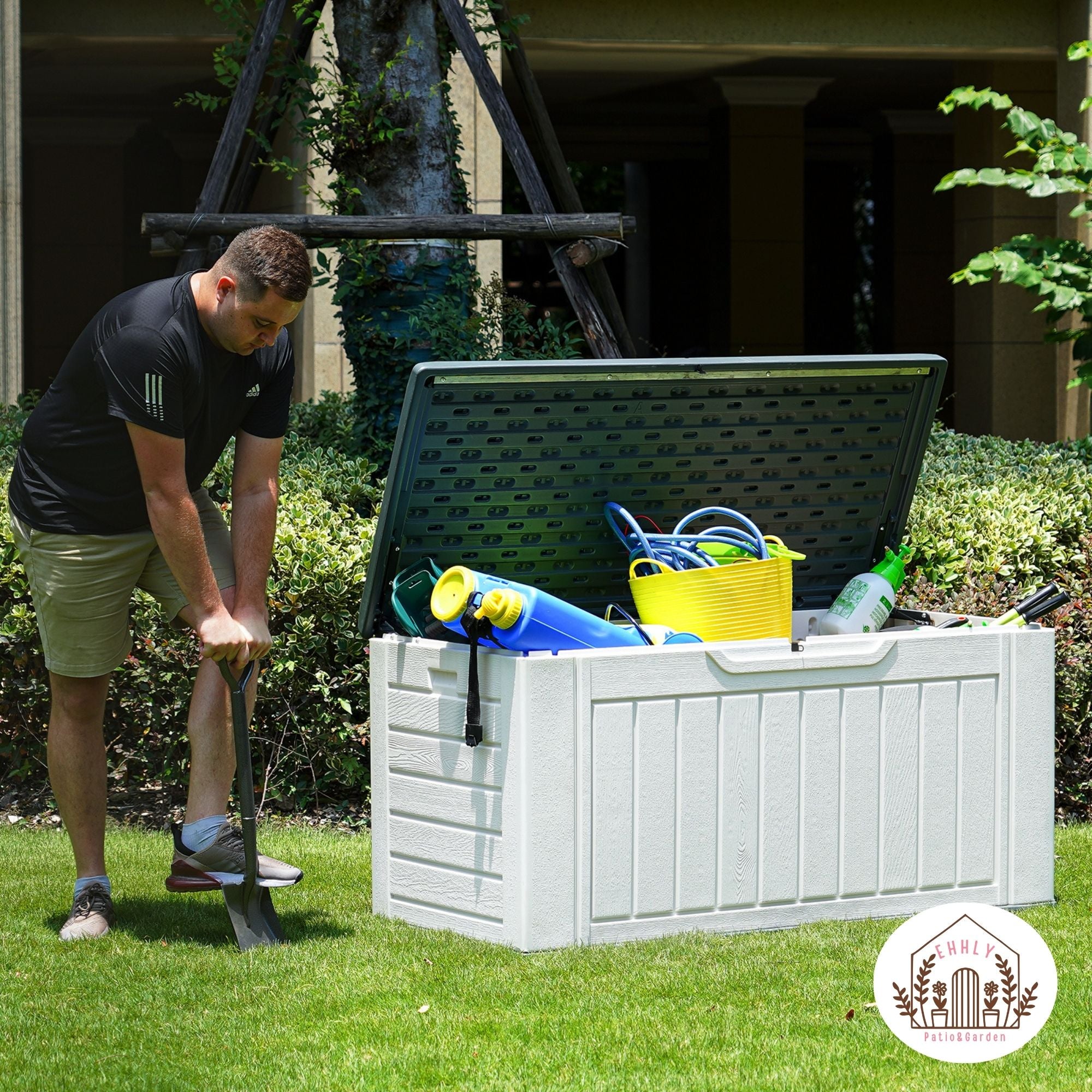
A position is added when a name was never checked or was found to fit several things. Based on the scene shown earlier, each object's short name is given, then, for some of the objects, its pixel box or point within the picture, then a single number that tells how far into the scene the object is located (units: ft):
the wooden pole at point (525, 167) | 45.06
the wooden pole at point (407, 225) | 43.98
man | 24.79
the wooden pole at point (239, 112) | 45.73
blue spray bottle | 24.62
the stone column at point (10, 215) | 65.41
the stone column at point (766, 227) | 118.21
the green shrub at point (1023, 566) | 37.27
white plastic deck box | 24.93
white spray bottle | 29.94
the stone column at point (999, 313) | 94.02
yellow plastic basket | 27.25
